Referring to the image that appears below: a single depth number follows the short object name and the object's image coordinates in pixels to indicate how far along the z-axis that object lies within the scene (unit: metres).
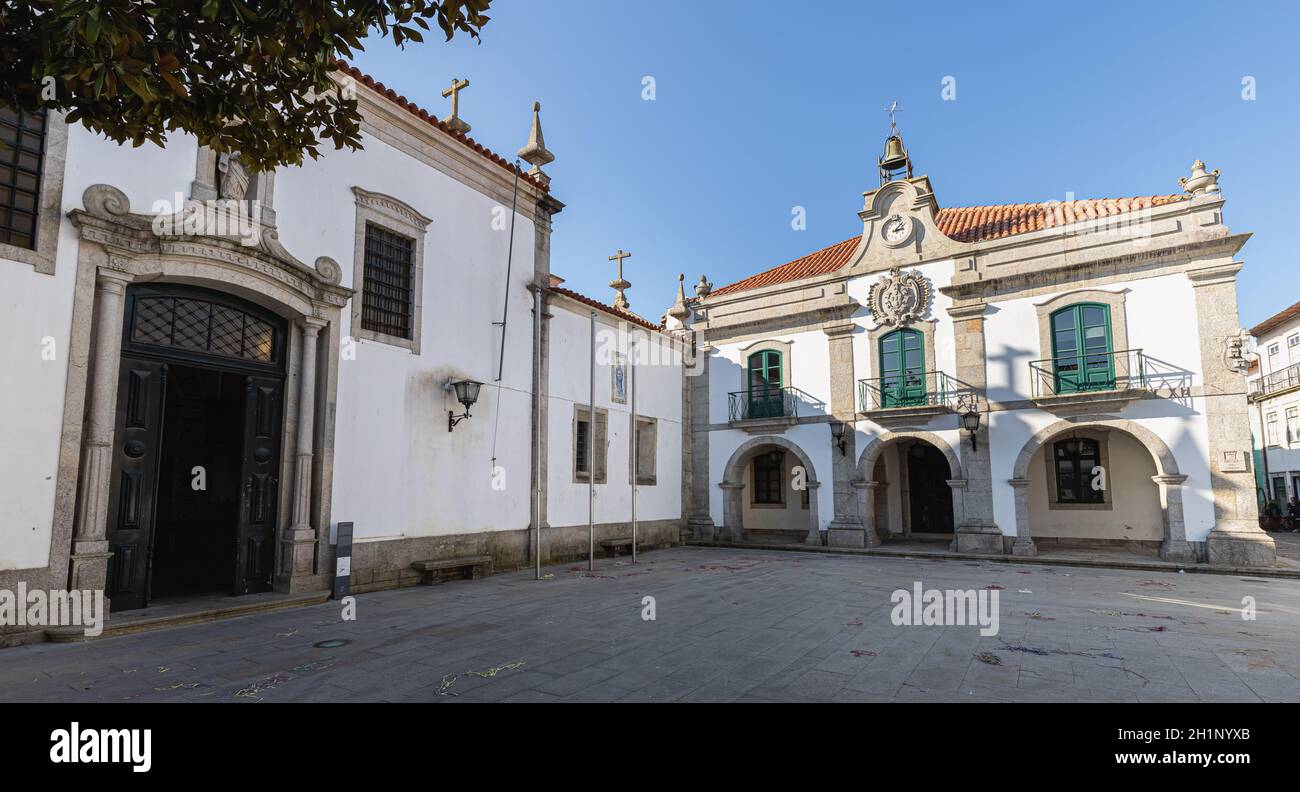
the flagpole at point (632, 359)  15.28
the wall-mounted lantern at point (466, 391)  10.66
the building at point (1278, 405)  28.12
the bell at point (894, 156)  18.62
